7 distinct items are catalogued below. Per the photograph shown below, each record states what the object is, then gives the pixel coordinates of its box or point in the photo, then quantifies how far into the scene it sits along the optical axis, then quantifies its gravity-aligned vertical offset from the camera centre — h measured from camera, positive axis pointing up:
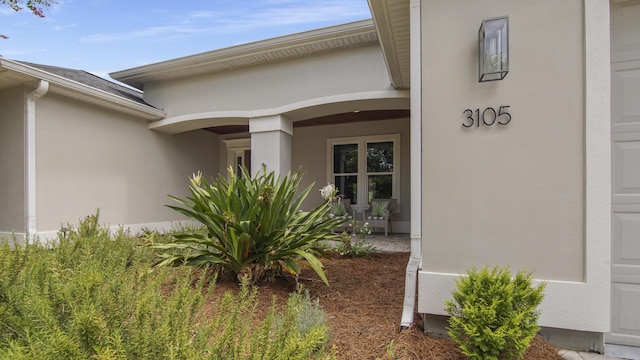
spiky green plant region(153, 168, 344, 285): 3.06 -0.52
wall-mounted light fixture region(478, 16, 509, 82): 2.35 +0.97
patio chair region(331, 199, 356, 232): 8.57 -0.71
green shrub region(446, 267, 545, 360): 1.91 -0.82
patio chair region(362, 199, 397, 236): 7.87 -0.82
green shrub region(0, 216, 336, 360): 1.22 -0.61
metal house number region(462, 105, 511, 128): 2.41 +0.49
